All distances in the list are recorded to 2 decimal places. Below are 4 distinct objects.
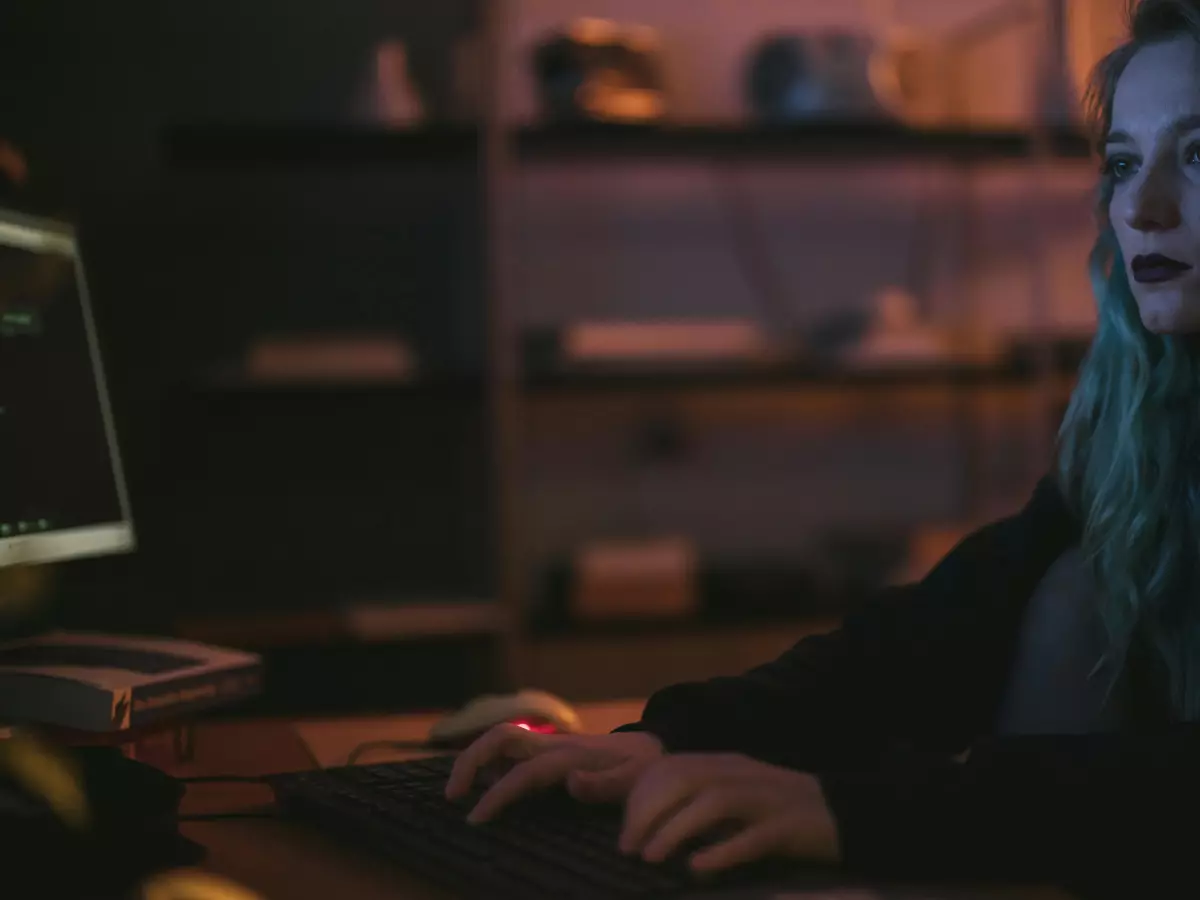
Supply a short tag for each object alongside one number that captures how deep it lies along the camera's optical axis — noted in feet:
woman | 2.32
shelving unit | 7.86
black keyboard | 2.11
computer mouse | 3.56
